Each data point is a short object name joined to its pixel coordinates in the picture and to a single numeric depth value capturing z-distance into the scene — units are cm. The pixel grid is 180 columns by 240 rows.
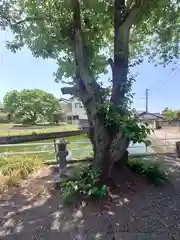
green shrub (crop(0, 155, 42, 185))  384
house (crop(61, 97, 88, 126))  2814
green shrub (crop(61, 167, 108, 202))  284
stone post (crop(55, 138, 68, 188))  380
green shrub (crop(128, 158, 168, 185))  353
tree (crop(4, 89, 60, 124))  2475
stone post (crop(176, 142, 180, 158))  550
